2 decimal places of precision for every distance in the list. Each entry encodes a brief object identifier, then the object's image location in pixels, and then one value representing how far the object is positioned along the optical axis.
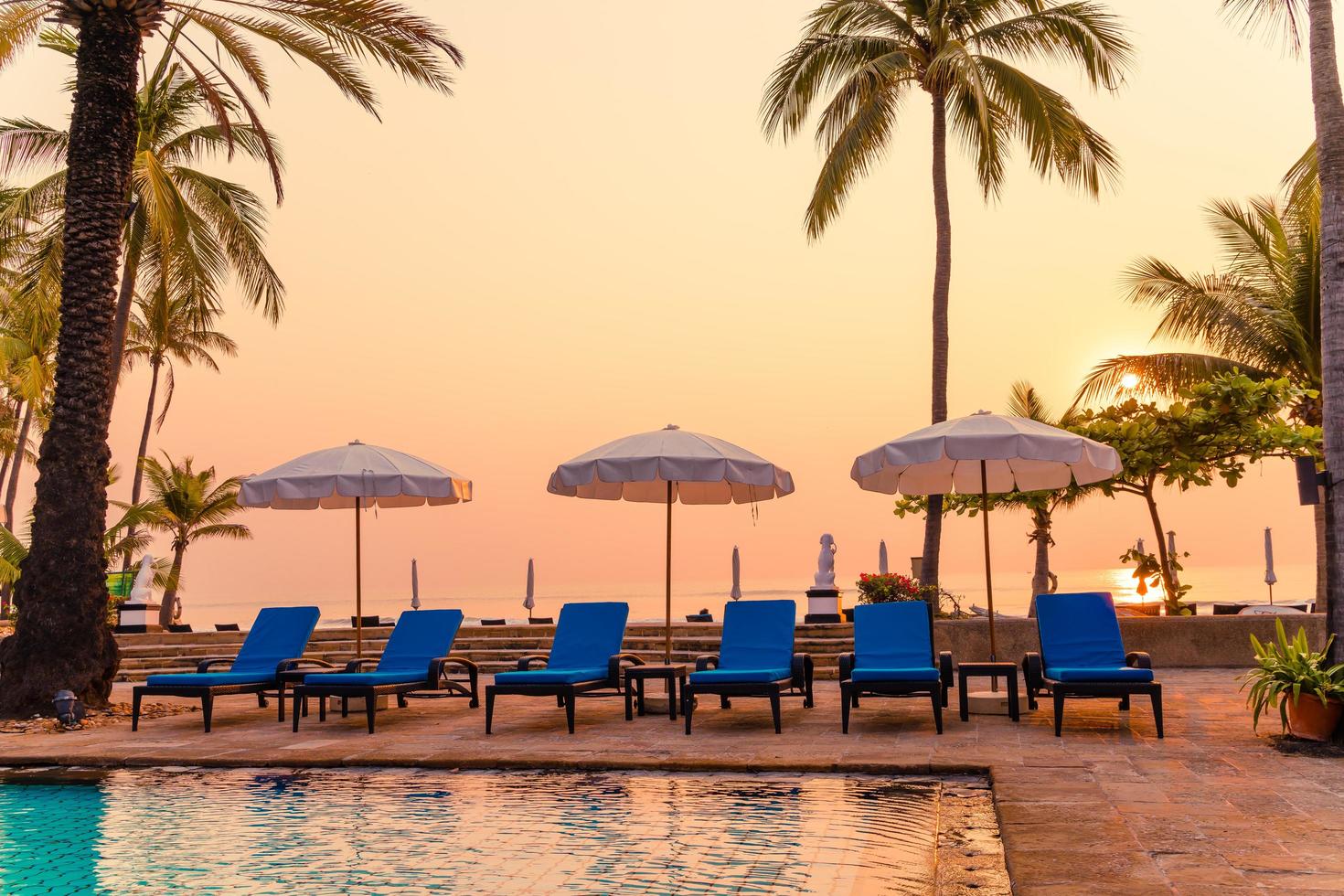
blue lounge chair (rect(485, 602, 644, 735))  8.90
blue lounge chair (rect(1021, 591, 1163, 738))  8.73
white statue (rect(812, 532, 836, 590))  15.41
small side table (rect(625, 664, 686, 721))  8.99
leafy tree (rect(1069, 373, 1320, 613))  12.77
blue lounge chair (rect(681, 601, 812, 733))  9.18
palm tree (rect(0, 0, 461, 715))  10.44
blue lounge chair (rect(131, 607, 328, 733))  9.12
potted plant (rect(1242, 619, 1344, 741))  6.86
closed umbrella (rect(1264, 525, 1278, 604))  21.72
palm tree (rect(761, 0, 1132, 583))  15.15
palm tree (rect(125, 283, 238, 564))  30.05
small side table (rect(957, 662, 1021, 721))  8.41
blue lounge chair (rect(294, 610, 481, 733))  8.84
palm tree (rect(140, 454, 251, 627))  24.12
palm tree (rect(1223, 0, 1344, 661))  7.34
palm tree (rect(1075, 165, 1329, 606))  18.98
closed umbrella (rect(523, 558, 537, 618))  22.61
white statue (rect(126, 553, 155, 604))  18.05
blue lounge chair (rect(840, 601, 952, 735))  8.97
